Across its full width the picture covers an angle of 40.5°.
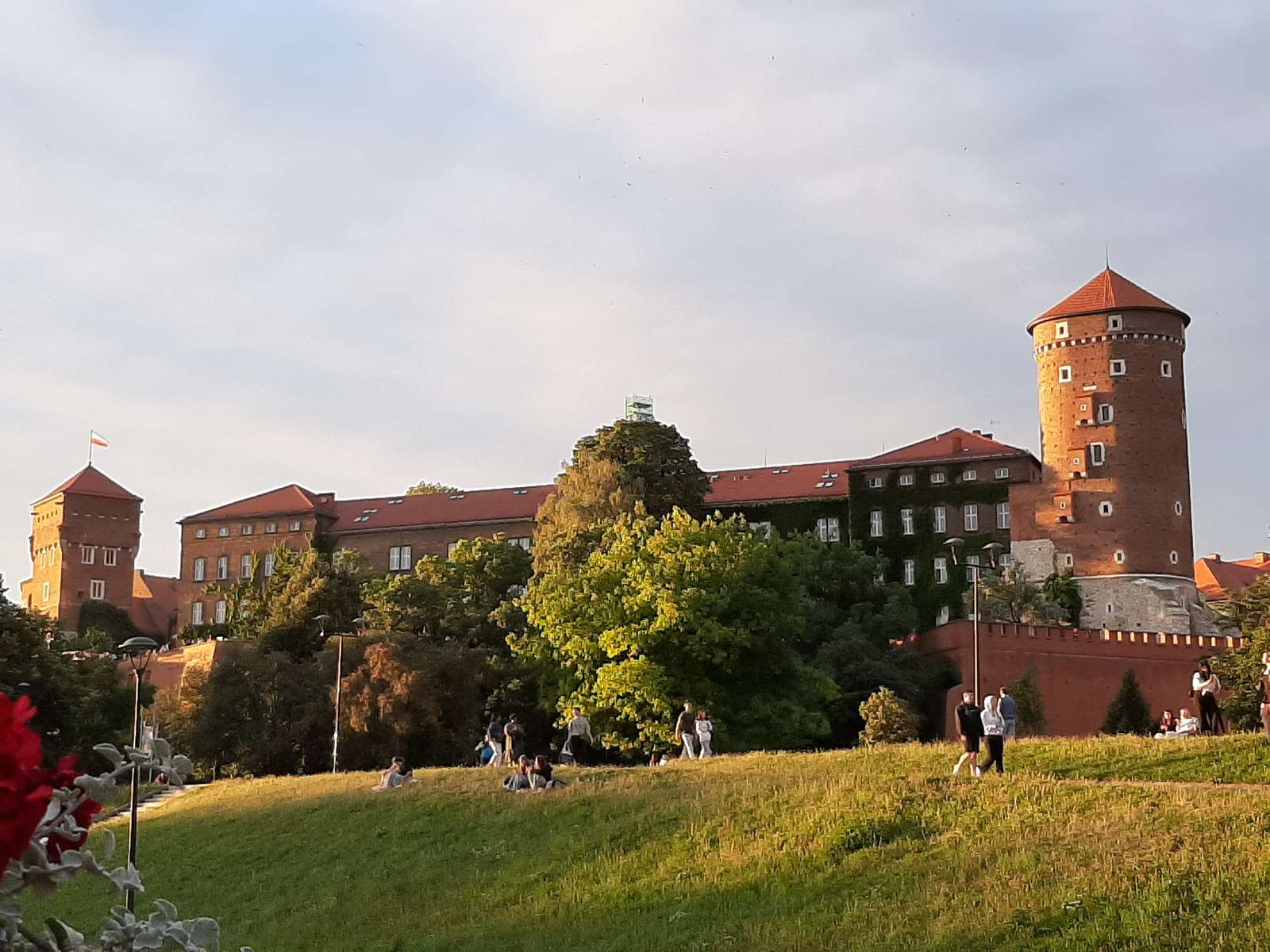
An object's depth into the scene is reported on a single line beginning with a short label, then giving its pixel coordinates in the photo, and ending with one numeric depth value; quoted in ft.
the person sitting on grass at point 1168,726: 126.72
